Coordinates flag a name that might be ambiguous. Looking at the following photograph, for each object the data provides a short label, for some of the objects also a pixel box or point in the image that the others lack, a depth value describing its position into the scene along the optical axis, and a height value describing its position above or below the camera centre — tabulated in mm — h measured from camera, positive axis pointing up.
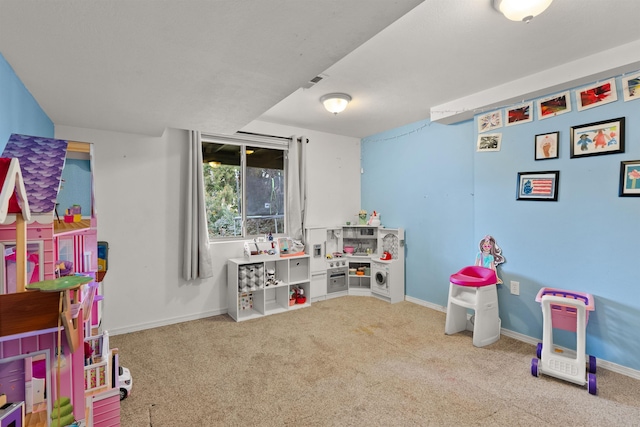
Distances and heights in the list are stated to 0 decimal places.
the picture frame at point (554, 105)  2714 +913
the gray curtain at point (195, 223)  3463 -160
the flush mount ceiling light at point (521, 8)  1717 +1115
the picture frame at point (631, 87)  2342 +908
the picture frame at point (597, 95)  2457 +911
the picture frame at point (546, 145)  2797 +563
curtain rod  3974 +965
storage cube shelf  3633 -947
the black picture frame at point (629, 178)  2361 +216
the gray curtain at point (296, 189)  4270 +264
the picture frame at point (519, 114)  2955 +905
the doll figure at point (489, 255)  3197 -492
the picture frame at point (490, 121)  3199 +902
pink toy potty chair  2904 -911
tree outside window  3908 +253
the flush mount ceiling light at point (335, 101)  3180 +1098
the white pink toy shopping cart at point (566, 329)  2277 -1015
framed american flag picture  2814 +199
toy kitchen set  4297 -760
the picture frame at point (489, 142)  3214 +687
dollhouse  864 -299
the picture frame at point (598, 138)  2437 +560
